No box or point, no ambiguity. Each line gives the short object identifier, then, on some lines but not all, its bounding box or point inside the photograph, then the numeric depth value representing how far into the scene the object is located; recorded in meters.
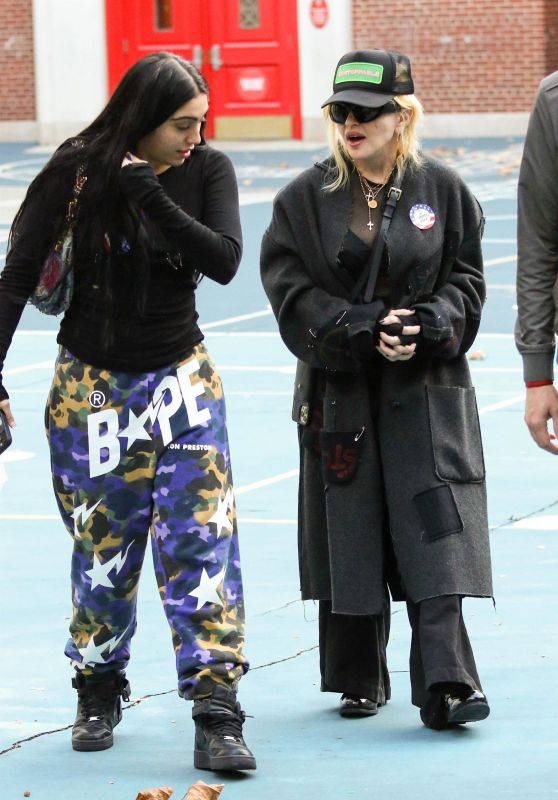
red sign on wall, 58.87
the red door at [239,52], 59.78
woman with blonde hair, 10.30
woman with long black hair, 9.85
